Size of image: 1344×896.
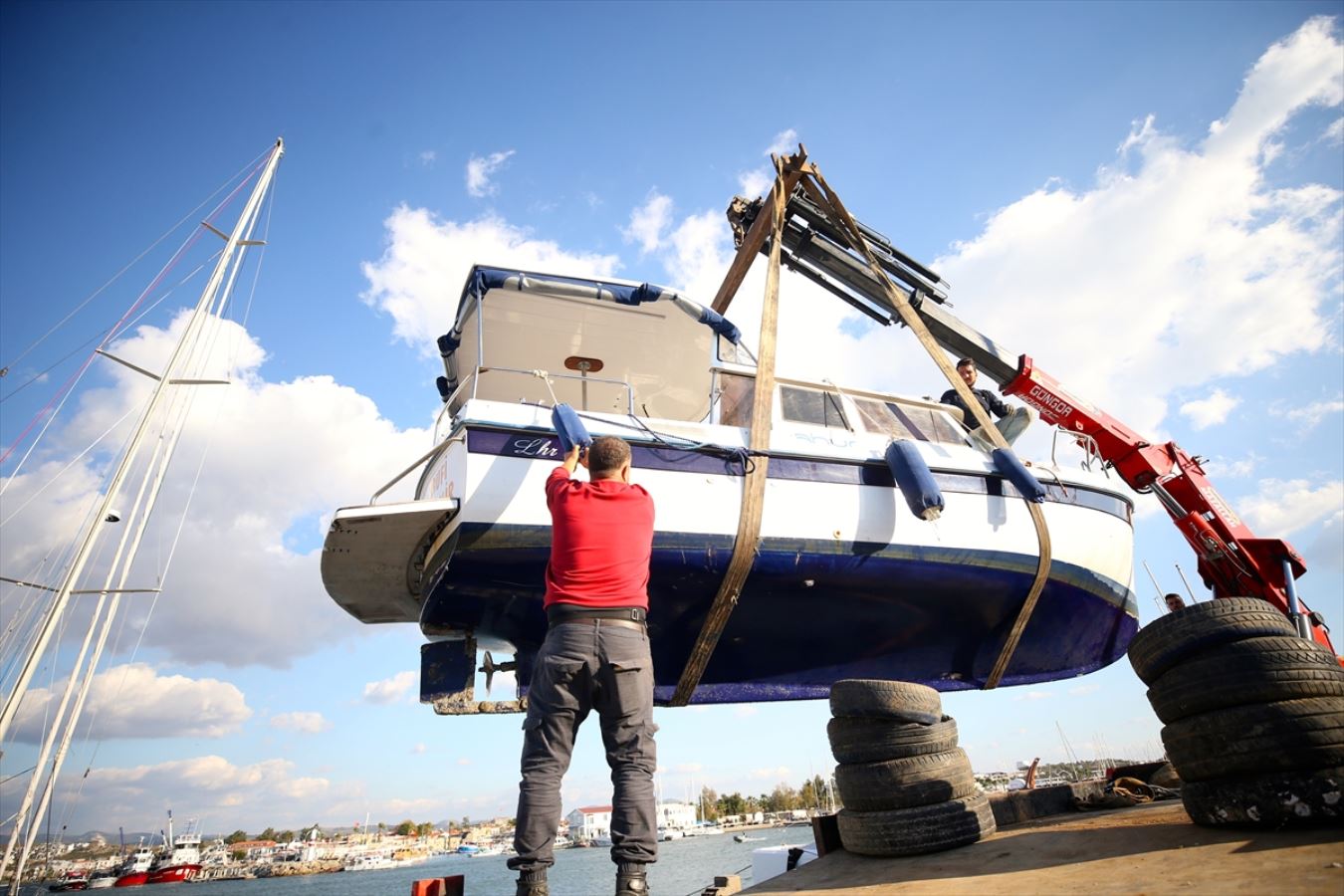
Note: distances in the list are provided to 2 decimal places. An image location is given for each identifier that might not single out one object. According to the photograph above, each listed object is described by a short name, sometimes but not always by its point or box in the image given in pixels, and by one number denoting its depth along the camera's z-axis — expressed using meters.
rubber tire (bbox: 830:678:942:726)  3.51
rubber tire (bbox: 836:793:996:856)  3.15
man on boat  7.89
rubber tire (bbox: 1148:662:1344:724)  2.46
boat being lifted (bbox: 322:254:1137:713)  5.29
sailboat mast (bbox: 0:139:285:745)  10.22
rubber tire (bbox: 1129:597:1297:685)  2.75
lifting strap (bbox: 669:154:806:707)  5.57
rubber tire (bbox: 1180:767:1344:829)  2.21
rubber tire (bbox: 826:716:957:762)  3.46
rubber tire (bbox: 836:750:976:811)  3.30
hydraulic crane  7.86
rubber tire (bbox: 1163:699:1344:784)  2.31
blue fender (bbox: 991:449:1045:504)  6.61
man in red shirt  2.57
